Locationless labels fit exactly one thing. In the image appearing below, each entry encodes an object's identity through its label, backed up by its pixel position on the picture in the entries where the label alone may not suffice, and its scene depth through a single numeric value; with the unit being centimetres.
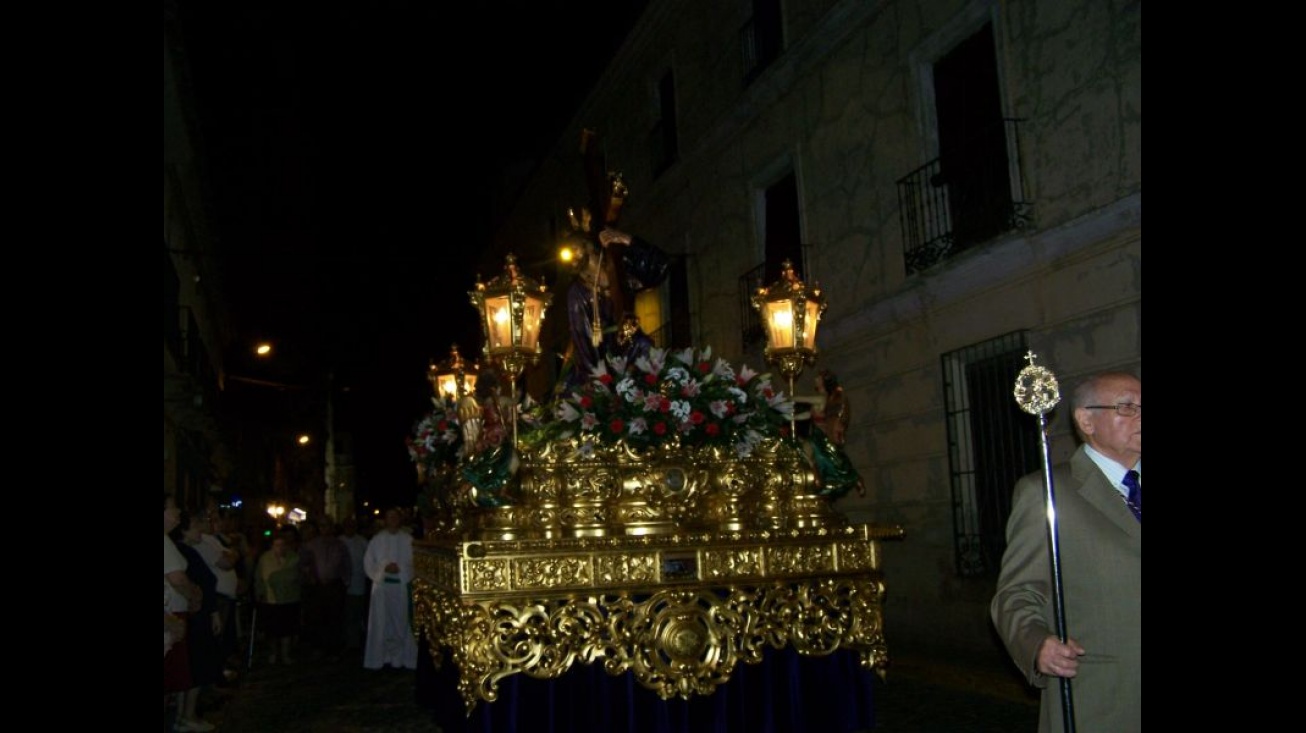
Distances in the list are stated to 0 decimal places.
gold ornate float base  497
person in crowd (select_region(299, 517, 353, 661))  1330
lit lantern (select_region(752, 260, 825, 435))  615
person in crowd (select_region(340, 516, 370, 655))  1334
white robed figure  1111
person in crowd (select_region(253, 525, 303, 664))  1212
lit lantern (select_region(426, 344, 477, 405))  849
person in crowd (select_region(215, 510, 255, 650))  1203
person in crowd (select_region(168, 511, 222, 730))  772
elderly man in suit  279
